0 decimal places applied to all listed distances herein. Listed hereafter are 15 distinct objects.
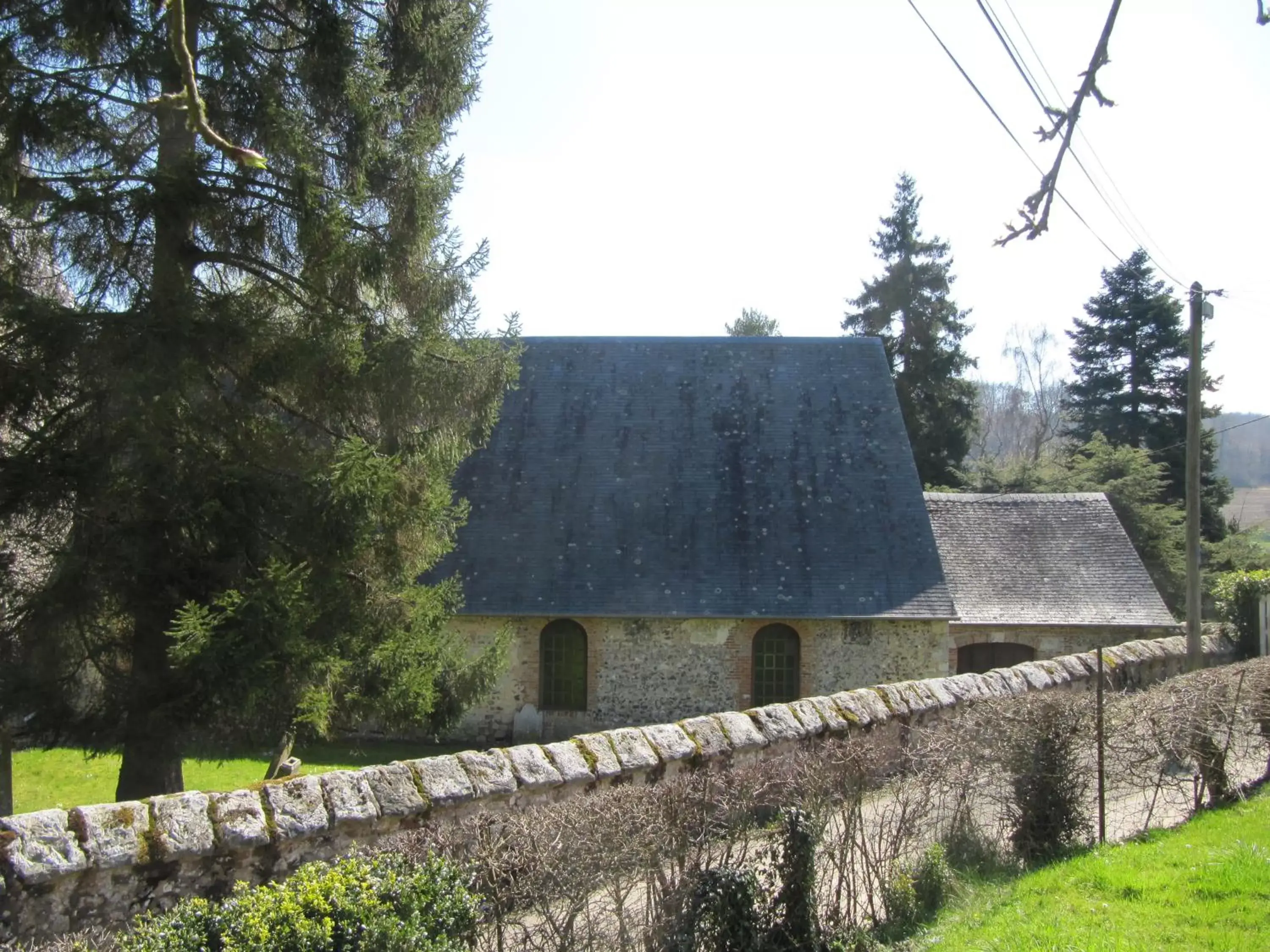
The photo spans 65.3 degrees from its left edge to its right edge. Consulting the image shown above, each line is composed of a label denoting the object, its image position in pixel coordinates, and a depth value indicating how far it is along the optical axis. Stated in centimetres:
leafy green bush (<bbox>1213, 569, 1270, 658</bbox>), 1942
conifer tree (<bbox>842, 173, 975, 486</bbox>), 3516
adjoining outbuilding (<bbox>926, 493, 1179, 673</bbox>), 1930
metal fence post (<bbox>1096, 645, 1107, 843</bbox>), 779
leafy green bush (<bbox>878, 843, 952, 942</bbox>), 657
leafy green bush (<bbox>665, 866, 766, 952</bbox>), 568
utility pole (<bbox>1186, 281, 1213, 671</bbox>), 1697
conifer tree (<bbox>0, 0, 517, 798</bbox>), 846
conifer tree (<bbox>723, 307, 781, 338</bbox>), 3944
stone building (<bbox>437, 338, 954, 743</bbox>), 1723
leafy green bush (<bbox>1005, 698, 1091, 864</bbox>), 778
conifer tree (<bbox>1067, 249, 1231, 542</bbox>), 3519
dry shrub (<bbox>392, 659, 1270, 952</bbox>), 538
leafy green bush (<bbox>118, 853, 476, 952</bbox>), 445
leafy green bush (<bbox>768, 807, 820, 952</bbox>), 598
